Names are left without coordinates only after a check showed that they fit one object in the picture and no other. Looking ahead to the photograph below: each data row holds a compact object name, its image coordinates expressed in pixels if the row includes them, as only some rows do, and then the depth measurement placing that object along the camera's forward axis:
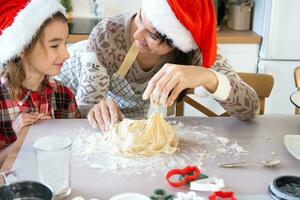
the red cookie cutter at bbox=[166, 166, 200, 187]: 1.01
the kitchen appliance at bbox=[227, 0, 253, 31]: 2.81
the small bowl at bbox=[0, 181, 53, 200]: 0.80
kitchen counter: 2.56
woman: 1.29
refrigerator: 2.59
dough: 1.18
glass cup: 0.97
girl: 1.37
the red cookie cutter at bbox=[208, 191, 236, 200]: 0.94
